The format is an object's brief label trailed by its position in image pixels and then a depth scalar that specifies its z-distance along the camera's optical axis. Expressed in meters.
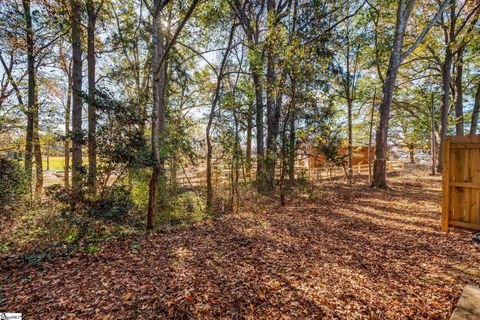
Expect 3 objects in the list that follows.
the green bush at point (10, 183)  5.46
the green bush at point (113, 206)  4.36
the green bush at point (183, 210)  5.67
